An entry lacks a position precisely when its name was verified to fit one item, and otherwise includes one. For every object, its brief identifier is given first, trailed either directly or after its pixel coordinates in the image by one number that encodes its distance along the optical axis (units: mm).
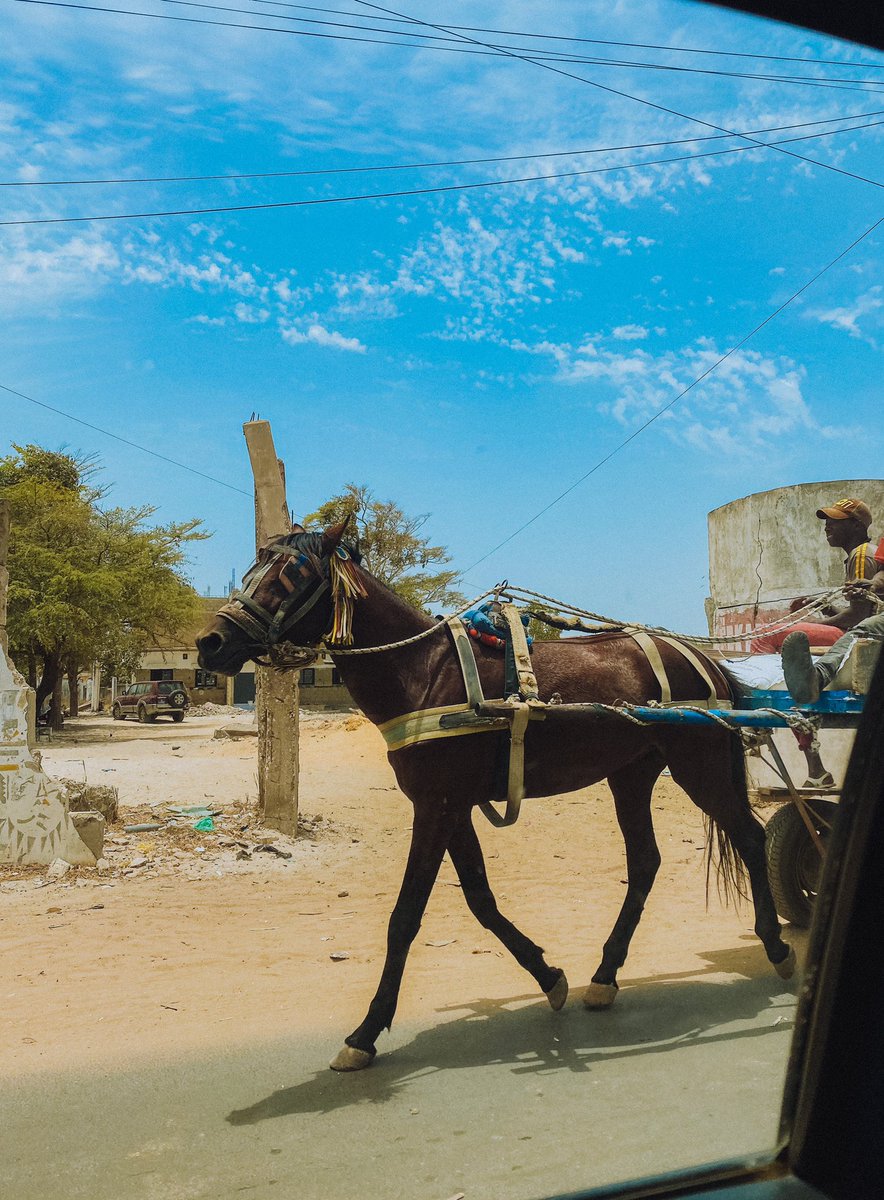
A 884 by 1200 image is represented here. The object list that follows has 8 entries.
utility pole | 10203
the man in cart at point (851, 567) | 5062
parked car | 37906
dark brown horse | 4336
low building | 50662
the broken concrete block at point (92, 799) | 9898
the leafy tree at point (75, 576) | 26234
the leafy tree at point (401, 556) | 29797
